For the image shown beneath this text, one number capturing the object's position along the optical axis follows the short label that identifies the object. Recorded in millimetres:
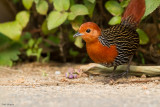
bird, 6922
